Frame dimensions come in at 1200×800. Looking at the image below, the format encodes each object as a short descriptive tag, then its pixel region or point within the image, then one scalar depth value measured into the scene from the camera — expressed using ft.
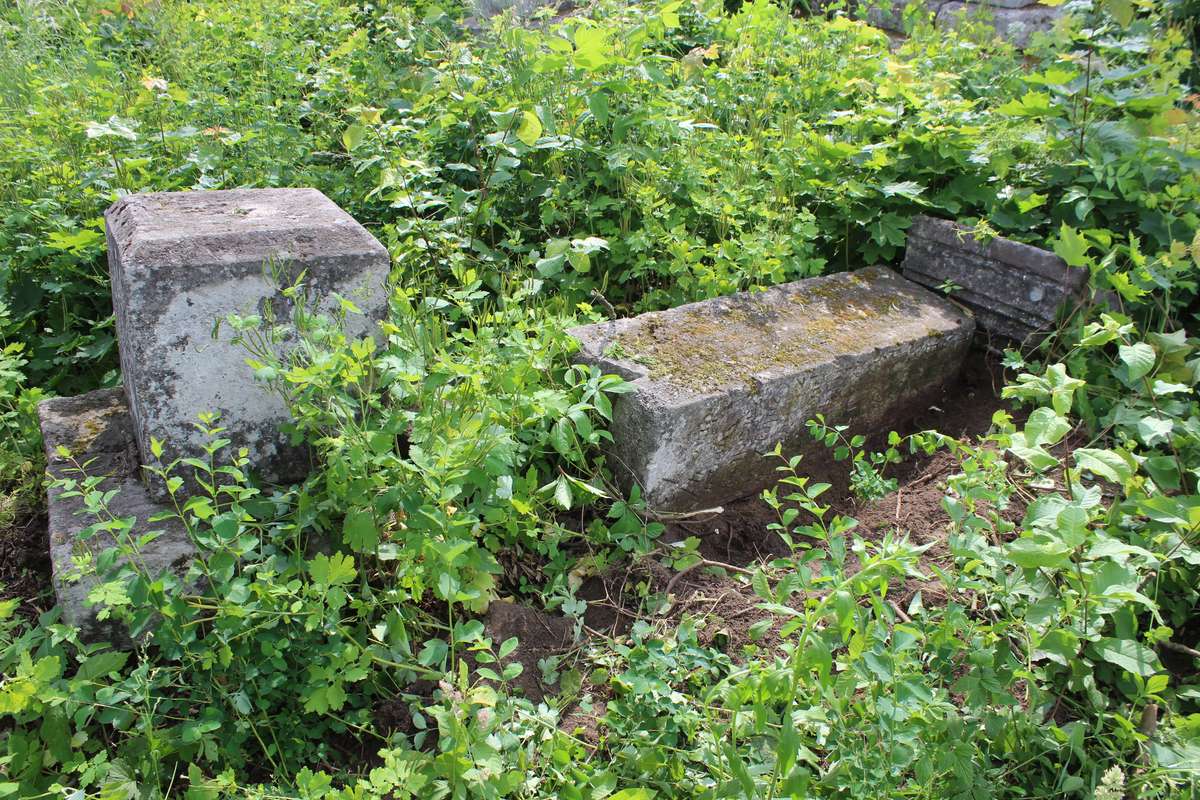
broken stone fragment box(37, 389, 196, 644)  6.98
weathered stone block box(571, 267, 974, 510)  8.47
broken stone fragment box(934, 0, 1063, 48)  19.90
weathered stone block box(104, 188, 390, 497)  7.22
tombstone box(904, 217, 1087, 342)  10.14
